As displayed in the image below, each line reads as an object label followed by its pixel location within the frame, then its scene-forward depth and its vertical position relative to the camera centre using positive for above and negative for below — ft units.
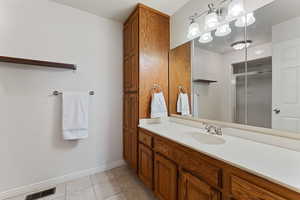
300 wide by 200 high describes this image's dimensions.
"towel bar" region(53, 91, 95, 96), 5.79 +0.26
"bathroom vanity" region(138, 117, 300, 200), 1.99 -1.36
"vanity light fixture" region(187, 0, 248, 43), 4.01 +2.75
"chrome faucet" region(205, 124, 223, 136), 4.24 -1.05
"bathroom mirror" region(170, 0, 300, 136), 3.12 +0.83
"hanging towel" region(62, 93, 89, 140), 5.77 -0.76
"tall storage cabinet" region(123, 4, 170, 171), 5.96 +1.69
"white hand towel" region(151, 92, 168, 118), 5.98 -0.35
